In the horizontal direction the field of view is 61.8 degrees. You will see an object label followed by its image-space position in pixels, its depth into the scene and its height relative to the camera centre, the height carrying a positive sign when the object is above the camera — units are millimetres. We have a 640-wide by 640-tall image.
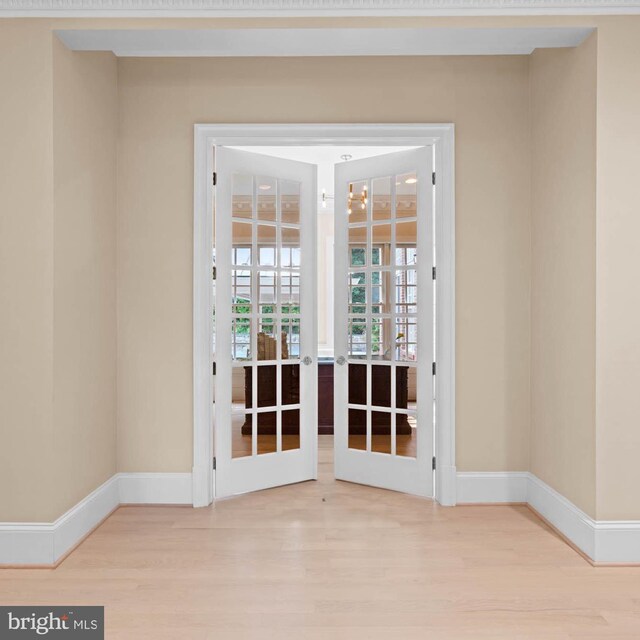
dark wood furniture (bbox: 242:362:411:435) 3668 -558
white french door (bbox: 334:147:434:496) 3475 -38
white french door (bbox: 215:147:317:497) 3496 -45
